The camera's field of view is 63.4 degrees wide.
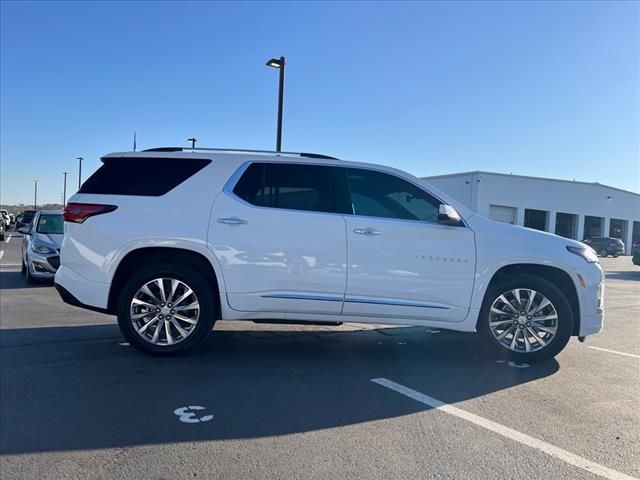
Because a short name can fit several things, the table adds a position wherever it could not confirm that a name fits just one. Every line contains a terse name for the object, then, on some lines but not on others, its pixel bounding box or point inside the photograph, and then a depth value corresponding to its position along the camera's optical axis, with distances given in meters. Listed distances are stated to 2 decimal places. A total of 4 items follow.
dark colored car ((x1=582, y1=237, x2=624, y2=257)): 40.69
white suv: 5.06
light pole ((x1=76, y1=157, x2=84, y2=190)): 54.16
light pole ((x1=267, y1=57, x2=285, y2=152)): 14.63
